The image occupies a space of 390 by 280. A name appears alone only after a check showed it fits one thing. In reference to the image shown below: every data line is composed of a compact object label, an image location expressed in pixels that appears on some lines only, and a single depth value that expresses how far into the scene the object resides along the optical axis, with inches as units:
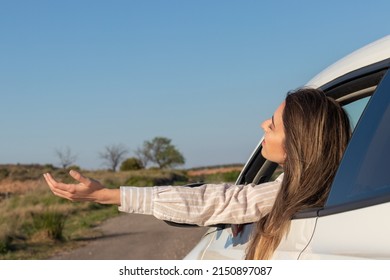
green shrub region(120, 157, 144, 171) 3058.6
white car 70.9
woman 94.5
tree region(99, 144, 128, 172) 2950.3
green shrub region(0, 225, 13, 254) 581.8
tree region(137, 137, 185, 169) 3324.3
